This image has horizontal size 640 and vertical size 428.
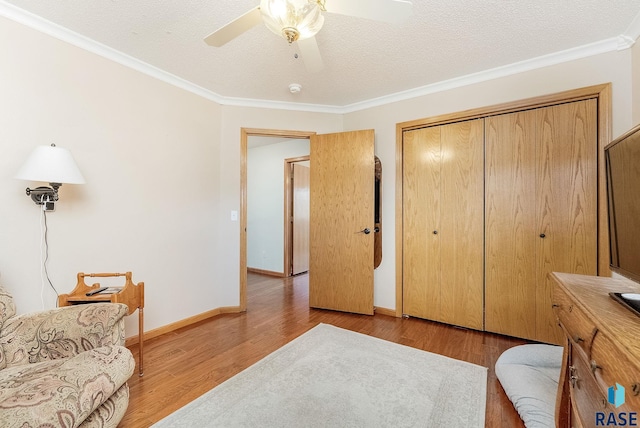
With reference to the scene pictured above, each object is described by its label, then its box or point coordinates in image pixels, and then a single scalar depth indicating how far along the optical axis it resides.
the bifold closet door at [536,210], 2.11
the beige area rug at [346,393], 1.42
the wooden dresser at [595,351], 0.64
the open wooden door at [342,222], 2.96
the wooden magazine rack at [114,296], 1.68
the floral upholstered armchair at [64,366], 0.90
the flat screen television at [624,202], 0.92
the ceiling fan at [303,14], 1.17
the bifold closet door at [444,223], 2.54
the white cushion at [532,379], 1.34
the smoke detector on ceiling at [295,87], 2.67
